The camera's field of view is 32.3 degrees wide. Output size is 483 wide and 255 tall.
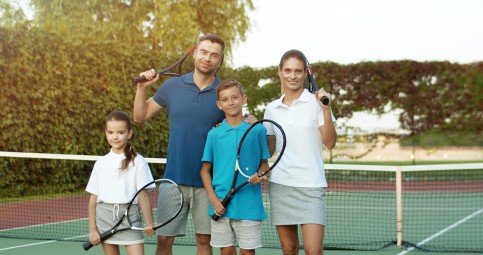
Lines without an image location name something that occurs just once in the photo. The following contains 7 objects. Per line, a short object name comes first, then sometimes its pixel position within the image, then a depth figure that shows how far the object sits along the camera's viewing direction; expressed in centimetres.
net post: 827
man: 473
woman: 460
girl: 471
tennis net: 862
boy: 449
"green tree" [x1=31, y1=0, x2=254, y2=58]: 2391
